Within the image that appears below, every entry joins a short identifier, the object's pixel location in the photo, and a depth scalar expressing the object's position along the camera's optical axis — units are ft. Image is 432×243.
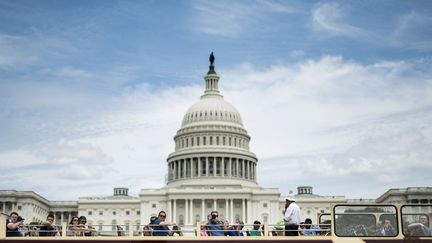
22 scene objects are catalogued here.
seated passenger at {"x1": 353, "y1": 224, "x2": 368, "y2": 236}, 80.23
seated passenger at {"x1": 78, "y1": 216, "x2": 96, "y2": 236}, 92.52
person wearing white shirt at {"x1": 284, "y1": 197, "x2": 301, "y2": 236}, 88.12
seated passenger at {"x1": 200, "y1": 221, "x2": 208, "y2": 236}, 86.85
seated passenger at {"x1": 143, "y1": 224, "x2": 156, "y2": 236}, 89.64
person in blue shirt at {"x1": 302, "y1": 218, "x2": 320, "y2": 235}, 92.15
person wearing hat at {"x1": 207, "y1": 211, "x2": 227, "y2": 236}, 89.66
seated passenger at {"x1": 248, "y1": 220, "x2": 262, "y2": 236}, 94.79
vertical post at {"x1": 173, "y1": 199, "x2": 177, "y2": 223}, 501.97
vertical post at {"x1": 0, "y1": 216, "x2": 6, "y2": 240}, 88.07
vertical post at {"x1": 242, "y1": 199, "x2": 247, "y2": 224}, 500.74
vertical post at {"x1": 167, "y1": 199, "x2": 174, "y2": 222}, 502.91
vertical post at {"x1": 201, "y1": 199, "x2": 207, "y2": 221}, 500.33
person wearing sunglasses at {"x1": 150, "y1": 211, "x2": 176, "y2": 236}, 88.01
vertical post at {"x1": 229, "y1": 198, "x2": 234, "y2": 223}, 499.63
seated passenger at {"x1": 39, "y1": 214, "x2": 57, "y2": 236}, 93.66
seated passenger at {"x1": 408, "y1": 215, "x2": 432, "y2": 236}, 80.48
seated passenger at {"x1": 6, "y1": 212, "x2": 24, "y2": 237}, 89.10
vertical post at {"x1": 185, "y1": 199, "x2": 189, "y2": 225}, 498.28
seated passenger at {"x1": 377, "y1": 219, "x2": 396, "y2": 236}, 79.82
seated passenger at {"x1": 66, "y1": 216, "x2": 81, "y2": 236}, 91.75
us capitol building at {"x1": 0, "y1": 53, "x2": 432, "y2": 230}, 503.20
